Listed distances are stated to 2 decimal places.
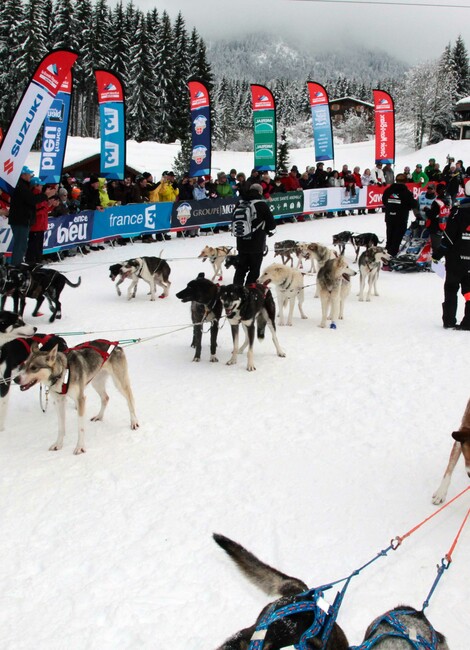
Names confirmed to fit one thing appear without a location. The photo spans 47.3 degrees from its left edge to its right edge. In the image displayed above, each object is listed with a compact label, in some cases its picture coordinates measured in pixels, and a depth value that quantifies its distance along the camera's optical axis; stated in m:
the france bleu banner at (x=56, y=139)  12.19
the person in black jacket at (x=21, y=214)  8.48
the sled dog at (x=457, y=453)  2.83
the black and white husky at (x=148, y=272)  8.56
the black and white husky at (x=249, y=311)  5.67
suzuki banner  9.05
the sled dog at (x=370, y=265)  8.67
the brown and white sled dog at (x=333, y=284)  7.24
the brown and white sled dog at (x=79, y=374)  3.67
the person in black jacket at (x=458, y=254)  6.50
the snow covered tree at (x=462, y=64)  54.47
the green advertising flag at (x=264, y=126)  18.05
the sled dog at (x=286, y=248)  10.82
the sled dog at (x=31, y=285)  7.07
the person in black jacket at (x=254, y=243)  7.31
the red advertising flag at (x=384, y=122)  21.55
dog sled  11.13
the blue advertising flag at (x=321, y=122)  19.91
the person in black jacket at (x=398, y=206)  10.95
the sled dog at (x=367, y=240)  10.48
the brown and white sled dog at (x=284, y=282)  6.98
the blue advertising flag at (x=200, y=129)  16.58
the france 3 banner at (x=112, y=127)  14.34
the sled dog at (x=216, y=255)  10.02
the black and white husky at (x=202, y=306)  5.83
